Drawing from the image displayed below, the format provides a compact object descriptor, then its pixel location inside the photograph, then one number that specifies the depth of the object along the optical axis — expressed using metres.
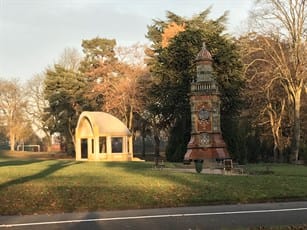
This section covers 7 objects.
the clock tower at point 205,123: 38.91
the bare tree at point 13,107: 86.44
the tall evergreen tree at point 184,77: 49.31
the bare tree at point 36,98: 87.44
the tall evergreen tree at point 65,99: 74.50
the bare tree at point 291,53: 50.22
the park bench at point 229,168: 30.50
